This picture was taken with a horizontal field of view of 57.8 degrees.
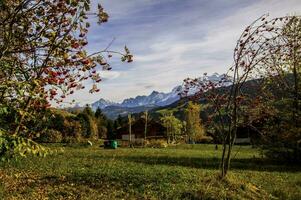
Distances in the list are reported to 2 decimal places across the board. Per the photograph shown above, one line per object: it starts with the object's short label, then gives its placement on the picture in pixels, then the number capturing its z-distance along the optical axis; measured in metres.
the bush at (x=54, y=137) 33.86
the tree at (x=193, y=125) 48.84
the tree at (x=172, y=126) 47.70
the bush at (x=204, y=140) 52.08
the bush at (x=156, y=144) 33.59
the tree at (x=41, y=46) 5.47
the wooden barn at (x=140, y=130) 60.99
